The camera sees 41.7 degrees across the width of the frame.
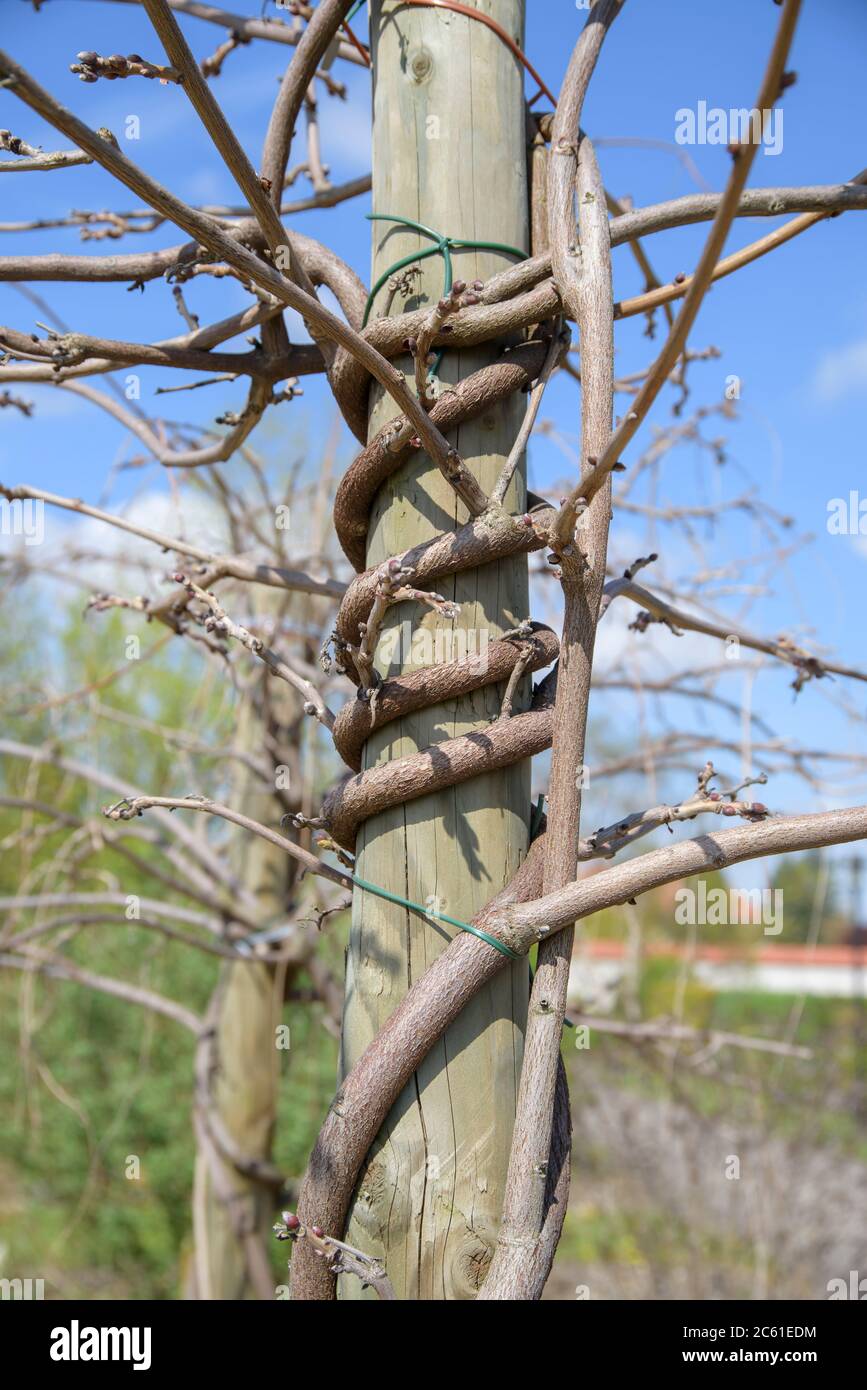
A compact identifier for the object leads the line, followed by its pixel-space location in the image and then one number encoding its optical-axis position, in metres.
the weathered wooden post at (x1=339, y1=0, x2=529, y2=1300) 0.99
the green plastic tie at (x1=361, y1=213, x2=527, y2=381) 1.12
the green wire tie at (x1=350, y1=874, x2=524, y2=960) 0.99
